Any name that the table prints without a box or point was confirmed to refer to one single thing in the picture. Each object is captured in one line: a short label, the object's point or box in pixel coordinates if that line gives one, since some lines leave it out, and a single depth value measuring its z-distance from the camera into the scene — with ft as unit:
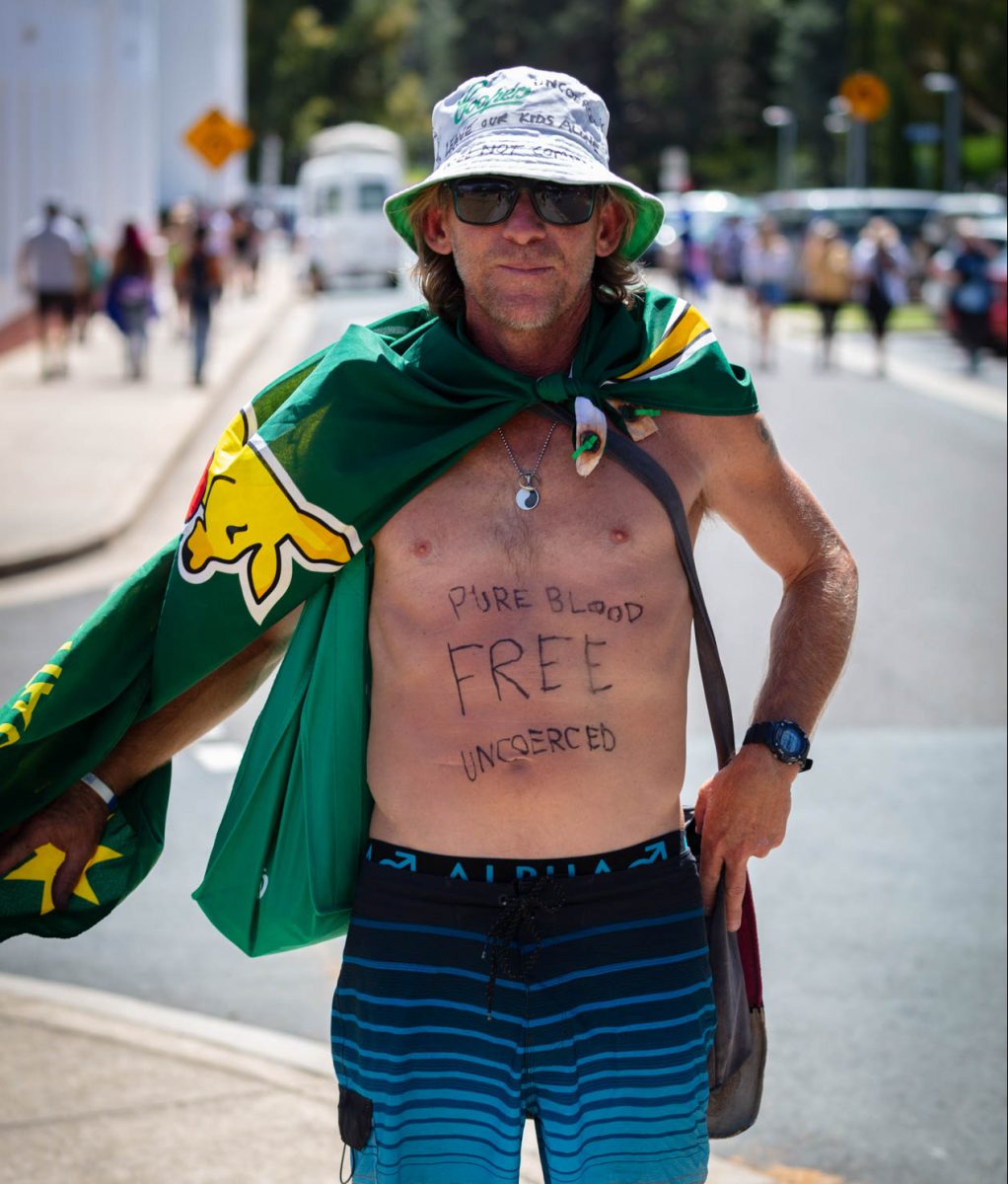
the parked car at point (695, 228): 115.44
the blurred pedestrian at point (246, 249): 126.41
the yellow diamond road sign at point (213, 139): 95.96
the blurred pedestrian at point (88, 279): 83.10
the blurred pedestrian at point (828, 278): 78.69
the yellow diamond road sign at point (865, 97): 109.81
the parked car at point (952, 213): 108.88
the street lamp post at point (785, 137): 250.98
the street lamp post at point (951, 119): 165.37
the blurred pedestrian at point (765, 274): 79.00
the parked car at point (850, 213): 119.34
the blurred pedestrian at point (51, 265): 69.62
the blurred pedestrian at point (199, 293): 68.59
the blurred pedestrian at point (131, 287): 68.33
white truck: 137.28
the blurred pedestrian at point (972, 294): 76.95
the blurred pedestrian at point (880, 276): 76.23
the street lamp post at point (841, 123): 232.53
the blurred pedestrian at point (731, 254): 132.48
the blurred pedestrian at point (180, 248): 72.23
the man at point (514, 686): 9.03
